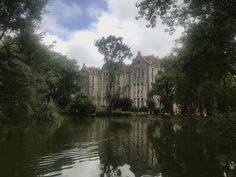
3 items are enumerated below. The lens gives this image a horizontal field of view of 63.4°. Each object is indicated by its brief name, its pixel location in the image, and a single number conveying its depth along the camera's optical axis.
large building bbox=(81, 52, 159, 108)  55.81
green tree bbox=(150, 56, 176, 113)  43.10
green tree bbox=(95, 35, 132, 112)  41.43
